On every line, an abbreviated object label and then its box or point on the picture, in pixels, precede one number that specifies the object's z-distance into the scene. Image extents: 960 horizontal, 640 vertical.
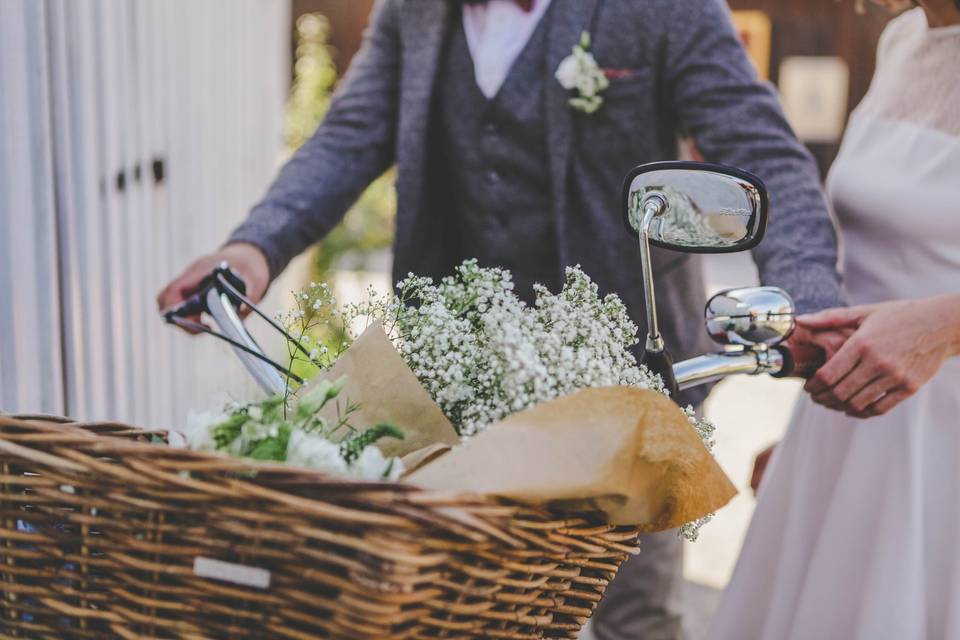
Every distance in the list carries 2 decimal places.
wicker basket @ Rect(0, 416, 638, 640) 1.39
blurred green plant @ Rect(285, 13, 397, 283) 5.71
